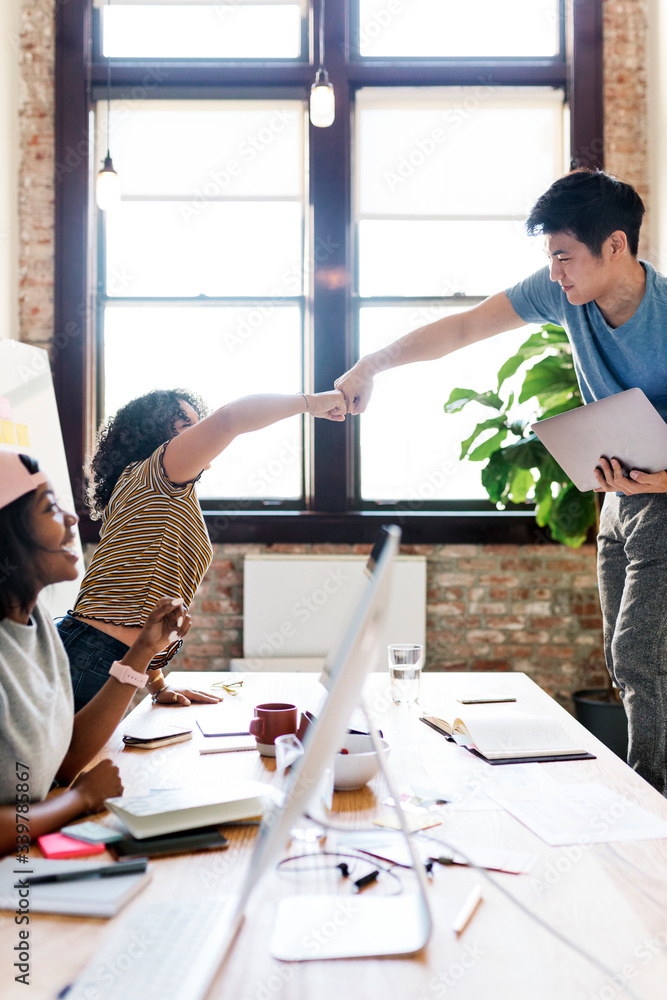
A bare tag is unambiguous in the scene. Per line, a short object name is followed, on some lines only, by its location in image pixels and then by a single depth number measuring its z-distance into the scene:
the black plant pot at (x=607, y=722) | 2.82
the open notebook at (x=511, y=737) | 1.15
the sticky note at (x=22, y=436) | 2.88
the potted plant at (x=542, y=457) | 2.82
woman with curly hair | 1.60
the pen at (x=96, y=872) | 0.76
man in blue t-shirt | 1.63
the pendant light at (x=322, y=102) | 2.64
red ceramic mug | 1.16
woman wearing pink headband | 0.90
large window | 3.37
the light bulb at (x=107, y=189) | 2.82
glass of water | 1.49
